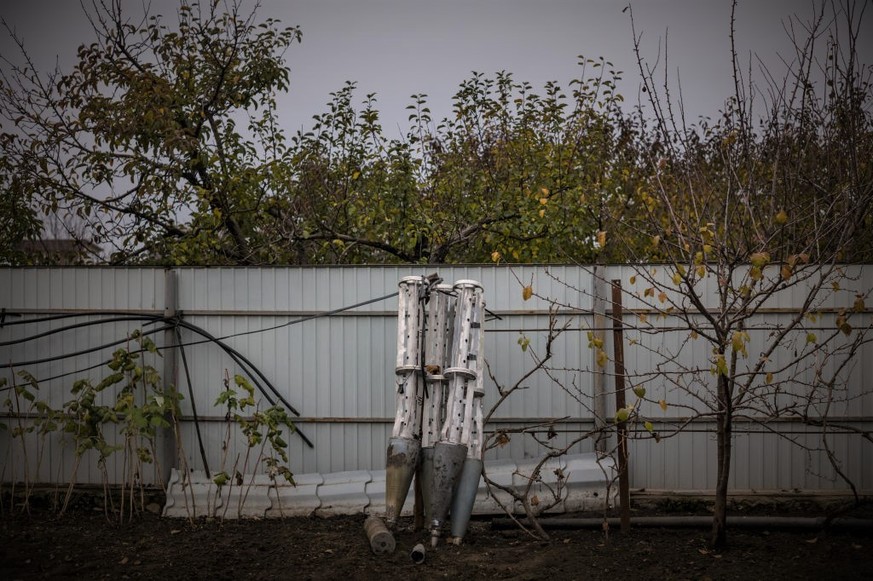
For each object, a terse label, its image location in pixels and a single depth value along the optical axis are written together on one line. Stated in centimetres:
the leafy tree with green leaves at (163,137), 846
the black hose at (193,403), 658
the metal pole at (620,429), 552
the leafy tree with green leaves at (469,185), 918
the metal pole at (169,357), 672
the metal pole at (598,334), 656
